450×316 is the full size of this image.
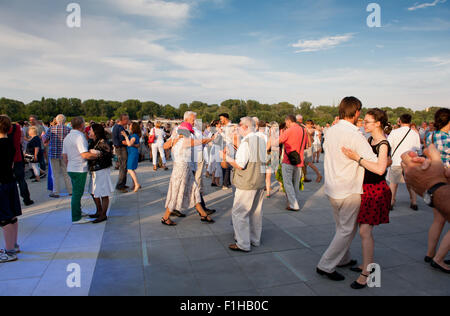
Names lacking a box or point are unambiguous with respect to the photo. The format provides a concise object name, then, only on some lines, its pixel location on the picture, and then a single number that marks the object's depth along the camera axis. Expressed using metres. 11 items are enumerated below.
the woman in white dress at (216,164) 8.12
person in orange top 5.69
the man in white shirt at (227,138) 4.89
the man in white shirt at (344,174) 2.82
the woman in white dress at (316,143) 11.77
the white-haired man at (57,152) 6.41
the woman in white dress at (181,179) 4.75
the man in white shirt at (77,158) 4.69
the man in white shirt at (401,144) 5.41
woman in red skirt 2.94
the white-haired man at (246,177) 3.68
